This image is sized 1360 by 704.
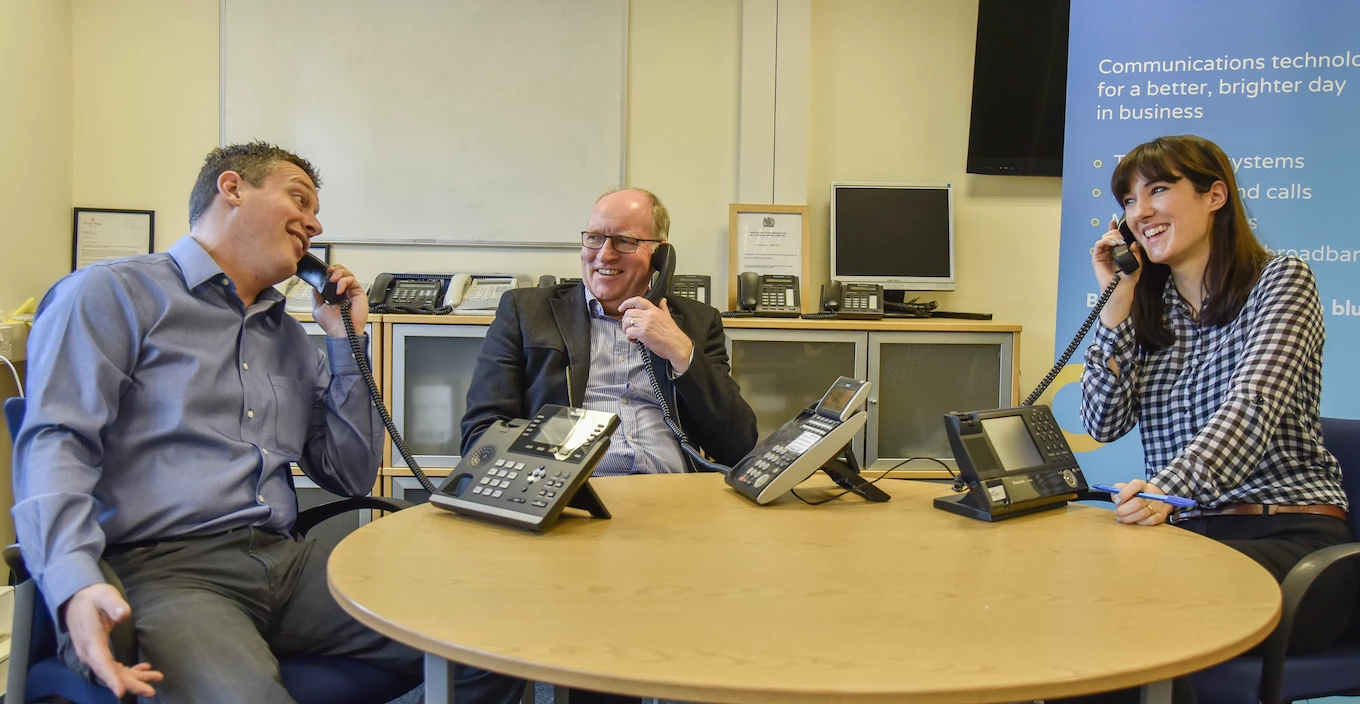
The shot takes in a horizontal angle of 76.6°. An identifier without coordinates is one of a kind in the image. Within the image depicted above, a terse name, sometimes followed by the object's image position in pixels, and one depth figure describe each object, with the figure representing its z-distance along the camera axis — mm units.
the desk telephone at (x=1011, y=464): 1427
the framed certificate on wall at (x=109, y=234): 3432
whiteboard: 3529
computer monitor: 3564
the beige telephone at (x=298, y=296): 3129
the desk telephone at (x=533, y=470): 1276
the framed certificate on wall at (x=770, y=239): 3506
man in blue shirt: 1168
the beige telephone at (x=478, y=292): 3236
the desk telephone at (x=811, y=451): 1475
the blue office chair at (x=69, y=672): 1192
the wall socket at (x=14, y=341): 2703
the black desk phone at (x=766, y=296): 3316
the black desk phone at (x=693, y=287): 3359
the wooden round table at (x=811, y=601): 804
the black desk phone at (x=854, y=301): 3275
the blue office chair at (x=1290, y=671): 1291
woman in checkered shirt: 1570
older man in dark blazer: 1991
